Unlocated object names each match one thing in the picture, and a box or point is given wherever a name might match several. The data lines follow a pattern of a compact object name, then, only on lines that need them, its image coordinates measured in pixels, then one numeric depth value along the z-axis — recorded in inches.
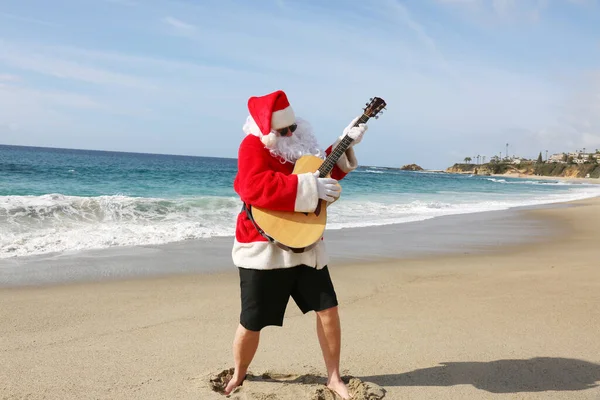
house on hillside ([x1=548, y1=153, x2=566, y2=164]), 5664.4
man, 105.0
